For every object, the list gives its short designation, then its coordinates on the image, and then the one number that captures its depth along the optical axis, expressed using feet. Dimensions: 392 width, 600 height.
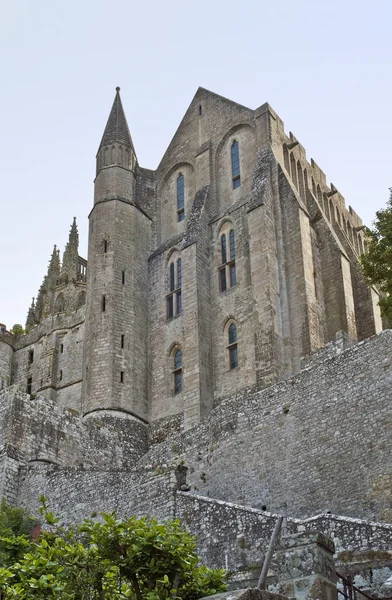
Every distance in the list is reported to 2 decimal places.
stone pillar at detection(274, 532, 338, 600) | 34.68
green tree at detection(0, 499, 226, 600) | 42.44
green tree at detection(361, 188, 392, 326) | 94.89
